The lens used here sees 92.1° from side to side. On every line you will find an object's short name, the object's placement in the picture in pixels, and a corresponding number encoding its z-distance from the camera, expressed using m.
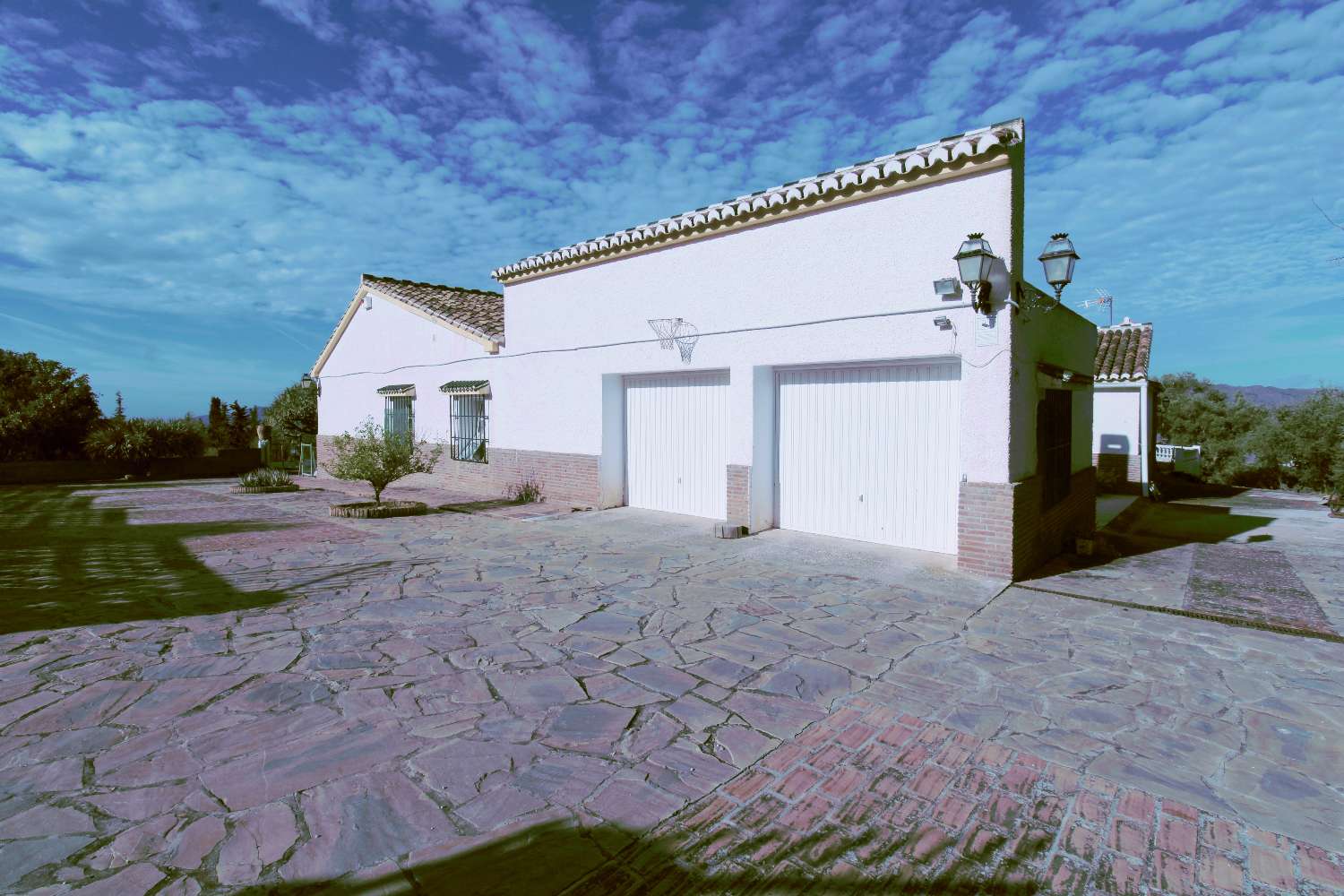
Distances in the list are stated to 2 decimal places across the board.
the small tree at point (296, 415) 22.25
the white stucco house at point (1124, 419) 14.20
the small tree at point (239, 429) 24.03
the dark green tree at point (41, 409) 17.62
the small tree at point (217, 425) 23.45
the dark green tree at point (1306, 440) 20.81
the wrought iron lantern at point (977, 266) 5.95
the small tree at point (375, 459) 10.73
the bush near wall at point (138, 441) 18.25
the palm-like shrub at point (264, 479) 14.80
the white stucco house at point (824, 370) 6.39
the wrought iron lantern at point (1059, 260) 7.14
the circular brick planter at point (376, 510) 10.61
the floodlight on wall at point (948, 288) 6.44
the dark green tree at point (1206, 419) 31.63
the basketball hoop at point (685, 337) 8.99
